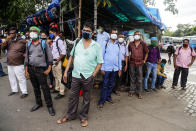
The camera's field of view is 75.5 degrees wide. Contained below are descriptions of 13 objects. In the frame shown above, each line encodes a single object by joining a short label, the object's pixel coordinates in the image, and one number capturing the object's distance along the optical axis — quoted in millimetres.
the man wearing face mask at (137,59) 3973
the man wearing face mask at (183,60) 4793
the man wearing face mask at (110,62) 3295
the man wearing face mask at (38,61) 2812
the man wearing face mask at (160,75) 4934
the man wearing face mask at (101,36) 4397
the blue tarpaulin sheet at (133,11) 4762
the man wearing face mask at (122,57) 3973
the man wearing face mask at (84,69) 2418
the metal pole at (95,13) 4533
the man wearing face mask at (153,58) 4449
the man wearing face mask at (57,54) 3550
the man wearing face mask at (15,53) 3498
